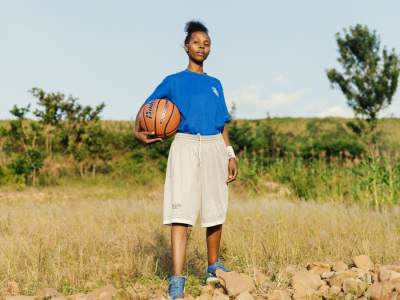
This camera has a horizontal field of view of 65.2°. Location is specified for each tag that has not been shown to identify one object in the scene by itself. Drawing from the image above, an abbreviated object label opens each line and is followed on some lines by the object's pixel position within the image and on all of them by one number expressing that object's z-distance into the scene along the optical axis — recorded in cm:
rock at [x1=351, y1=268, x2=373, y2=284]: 257
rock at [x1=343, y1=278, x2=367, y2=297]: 245
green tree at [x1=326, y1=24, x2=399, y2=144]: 1717
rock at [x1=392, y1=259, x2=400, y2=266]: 302
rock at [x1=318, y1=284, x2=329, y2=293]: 253
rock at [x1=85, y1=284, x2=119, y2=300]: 277
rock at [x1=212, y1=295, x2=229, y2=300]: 241
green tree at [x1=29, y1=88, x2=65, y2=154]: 1273
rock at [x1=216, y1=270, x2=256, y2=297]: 254
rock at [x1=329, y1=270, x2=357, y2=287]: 261
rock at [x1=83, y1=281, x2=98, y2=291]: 316
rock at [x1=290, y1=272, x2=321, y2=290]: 263
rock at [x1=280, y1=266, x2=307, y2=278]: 291
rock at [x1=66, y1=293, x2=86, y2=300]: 283
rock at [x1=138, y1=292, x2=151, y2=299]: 267
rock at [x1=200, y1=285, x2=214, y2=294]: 284
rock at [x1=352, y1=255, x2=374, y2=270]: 294
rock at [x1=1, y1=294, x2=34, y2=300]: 265
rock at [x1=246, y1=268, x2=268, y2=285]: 268
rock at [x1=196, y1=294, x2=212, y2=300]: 258
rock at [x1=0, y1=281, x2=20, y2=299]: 298
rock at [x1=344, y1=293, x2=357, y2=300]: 242
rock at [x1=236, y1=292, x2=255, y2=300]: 239
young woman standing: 281
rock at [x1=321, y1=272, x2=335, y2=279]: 279
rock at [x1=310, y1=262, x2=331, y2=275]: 299
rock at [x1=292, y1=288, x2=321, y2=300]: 246
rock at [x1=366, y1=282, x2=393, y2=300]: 232
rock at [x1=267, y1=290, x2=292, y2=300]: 244
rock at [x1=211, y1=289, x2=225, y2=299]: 259
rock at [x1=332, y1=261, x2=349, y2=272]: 295
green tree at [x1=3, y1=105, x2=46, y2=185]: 1129
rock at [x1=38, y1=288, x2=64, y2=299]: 283
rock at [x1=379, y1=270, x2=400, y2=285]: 254
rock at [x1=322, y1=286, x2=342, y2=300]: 246
